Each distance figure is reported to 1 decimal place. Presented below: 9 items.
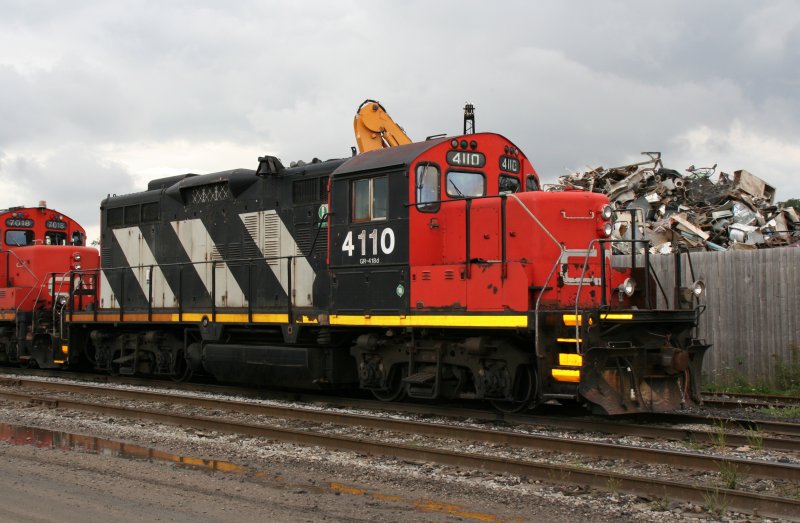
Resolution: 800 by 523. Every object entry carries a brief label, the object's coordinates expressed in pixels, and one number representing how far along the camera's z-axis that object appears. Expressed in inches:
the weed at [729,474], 257.1
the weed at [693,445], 326.6
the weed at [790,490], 248.5
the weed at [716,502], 231.9
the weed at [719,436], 310.0
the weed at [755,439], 315.9
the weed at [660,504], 237.9
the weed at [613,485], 253.9
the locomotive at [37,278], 693.9
